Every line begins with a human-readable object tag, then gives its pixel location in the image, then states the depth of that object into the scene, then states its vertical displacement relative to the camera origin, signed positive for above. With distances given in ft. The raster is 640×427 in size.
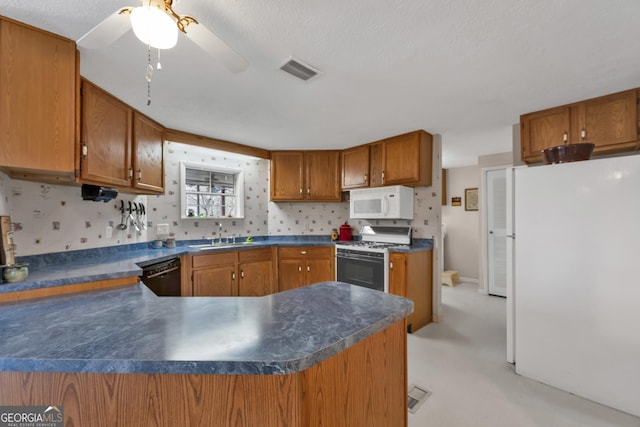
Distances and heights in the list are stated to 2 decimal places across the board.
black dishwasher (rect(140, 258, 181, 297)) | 7.37 -1.95
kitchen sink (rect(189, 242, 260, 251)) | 10.32 -1.36
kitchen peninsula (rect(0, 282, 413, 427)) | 2.16 -1.31
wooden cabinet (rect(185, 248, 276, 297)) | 9.66 -2.44
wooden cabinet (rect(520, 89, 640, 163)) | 6.84 +2.60
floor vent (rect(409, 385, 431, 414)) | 5.73 -4.34
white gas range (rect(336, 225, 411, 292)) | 9.98 -1.74
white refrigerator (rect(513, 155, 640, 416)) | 5.40 -1.50
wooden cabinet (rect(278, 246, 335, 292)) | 12.01 -2.40
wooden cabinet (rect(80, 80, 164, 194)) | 6.06 +1.95
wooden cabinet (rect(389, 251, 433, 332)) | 9.34 -2.55
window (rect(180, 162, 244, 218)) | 11.60 +1.13
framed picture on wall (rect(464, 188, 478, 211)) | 15.90 +0.92
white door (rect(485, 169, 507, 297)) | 13.42 -0.93
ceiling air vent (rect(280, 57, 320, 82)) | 5.56 +3.31
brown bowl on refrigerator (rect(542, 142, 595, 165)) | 6.13 +1.49
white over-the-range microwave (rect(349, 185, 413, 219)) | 10.62 +0.49
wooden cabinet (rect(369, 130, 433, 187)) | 10.11 +2.26
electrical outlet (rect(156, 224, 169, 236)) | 10.44 -0.62
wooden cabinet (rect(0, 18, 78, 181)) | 4.54 +2.18
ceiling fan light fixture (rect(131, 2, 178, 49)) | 3.04 +2.30
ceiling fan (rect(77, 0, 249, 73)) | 3.06 +2.48
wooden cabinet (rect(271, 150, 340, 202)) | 12.96 +1.98
